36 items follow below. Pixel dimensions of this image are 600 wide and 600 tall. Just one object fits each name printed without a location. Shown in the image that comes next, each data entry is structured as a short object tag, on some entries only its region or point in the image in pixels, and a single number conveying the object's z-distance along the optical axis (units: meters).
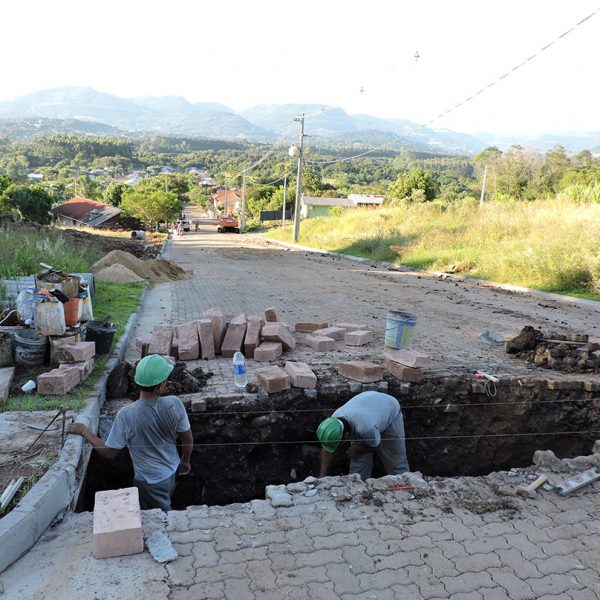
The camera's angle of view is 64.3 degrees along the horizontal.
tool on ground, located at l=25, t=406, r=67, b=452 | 3.63
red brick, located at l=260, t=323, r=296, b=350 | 6.37
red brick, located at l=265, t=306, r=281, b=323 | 7.20
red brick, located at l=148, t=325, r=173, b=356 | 5.84
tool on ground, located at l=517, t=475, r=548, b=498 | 3.62
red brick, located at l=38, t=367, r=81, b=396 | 4.56
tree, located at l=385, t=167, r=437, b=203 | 51.78
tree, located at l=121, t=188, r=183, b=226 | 46.59
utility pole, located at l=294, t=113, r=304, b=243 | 29.69
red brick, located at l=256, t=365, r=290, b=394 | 5.04
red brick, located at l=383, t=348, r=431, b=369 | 5.62
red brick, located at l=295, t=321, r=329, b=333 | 7.55
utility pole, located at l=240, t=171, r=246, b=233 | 47.22
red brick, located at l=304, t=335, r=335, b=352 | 6.69
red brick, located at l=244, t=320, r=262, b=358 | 6.26
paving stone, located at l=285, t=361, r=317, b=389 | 5.19
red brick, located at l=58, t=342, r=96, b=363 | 5.03
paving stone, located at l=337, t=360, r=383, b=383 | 5.45
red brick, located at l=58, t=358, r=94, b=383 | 4.84
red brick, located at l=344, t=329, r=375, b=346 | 6.98
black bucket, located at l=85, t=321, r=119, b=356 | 5.75
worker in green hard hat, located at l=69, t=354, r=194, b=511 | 3.52
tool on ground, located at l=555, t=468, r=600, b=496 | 3.68
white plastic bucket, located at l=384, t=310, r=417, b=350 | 6.37
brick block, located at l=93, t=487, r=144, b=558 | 2.69
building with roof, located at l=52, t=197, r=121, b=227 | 51.00
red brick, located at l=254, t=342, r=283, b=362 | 6.09
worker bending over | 4.14
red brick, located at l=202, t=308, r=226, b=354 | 6.38
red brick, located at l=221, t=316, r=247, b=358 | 6.26
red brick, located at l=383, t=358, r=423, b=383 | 5.58
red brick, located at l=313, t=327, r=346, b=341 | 7.16
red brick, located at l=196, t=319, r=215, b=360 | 6.17
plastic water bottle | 5.18
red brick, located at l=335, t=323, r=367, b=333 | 7.53
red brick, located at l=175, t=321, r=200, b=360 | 6.04
